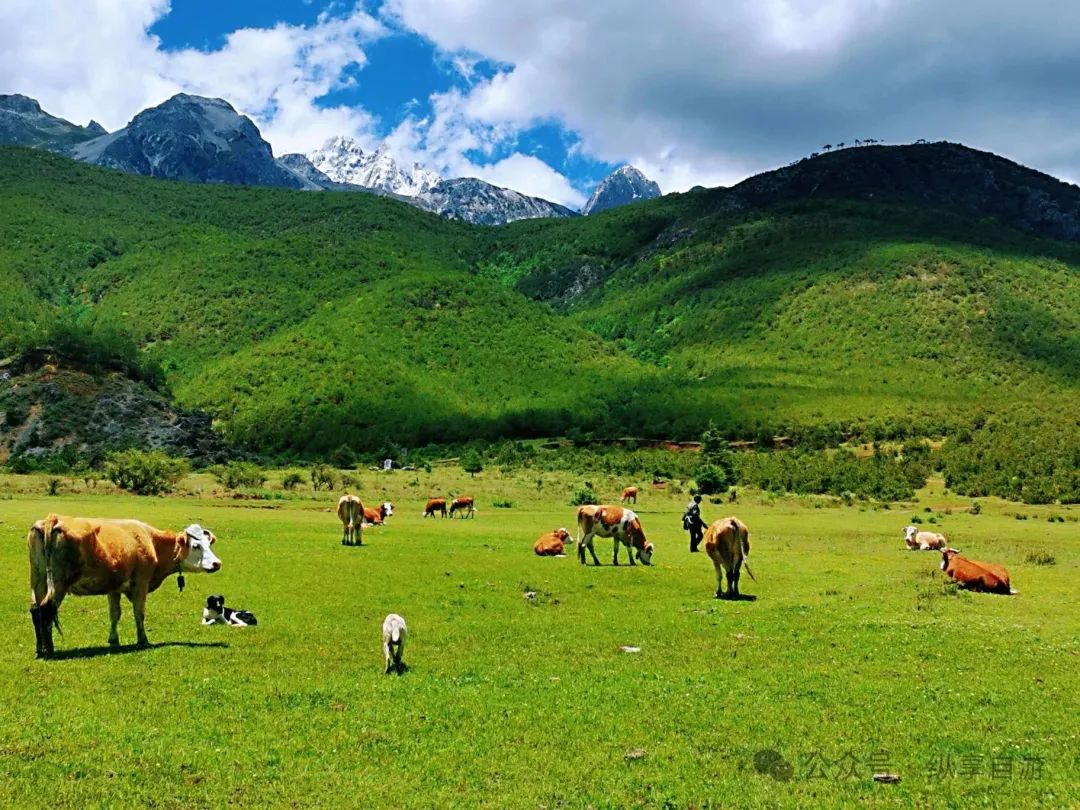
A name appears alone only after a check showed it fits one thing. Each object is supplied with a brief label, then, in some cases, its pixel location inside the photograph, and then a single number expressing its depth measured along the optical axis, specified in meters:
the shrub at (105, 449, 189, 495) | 56.25
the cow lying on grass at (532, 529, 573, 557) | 30.06
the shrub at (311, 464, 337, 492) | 64.84
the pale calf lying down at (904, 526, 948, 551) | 33.94
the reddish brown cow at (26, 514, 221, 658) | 13.20
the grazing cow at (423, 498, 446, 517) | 47.69
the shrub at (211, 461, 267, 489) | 64.01
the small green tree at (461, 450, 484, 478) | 83.94
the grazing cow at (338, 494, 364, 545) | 31.38
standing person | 32.66
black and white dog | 16.66
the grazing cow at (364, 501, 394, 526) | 40.31
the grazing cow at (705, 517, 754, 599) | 21.45
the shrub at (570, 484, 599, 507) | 58.91
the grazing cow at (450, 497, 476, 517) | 47.50
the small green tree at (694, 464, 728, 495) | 71.51
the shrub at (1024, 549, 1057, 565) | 29.16
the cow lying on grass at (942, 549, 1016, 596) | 22.20
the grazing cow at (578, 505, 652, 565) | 27.81
